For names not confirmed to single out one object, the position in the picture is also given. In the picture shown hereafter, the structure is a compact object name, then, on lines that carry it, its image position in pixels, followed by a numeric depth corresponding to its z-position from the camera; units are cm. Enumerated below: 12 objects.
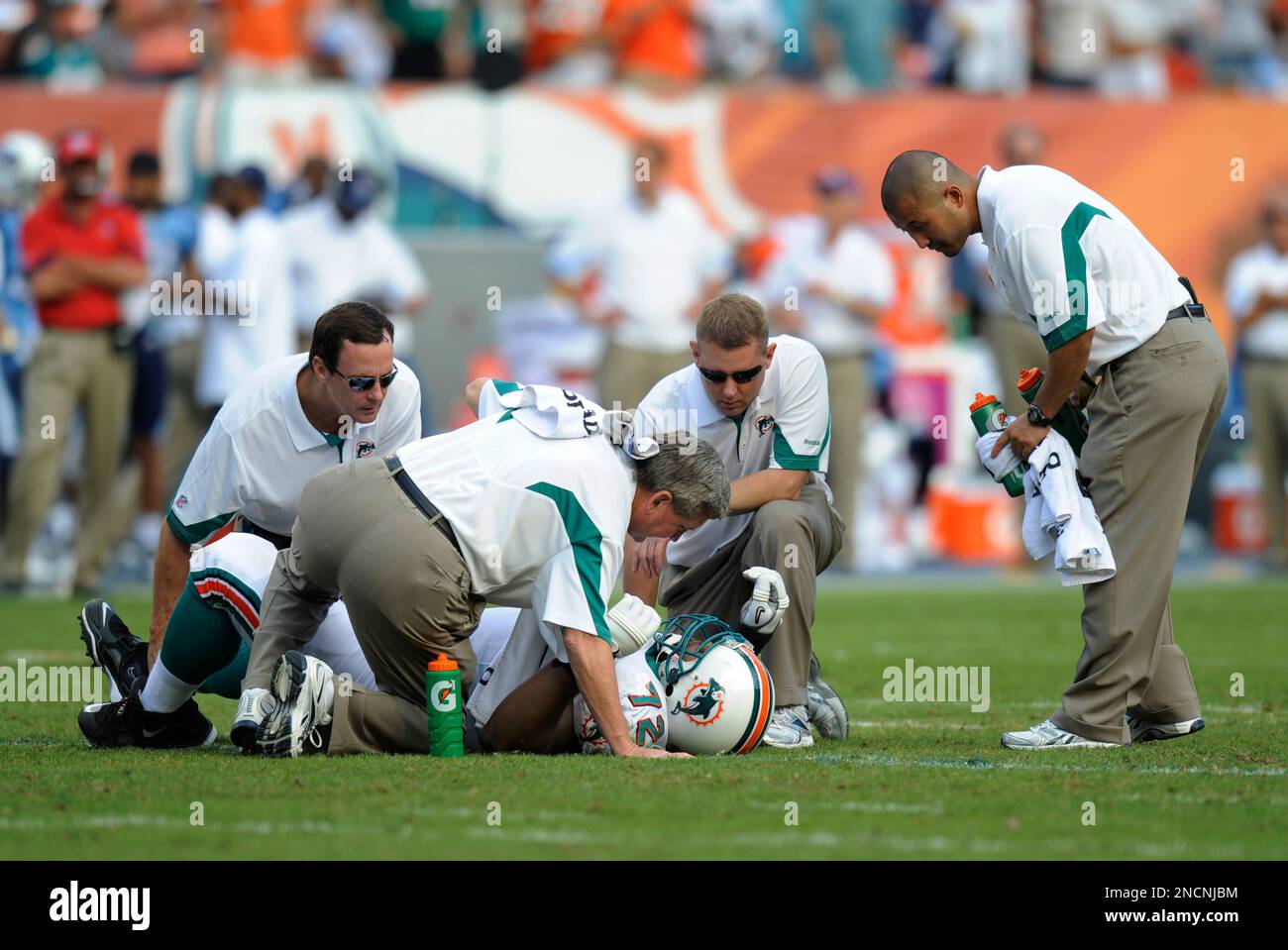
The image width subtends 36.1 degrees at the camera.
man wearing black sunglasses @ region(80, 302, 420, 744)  705
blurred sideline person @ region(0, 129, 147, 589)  1370
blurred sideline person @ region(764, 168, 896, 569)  1520
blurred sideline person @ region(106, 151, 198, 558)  1460
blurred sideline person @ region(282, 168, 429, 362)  1401
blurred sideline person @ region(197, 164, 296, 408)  1376
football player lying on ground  689
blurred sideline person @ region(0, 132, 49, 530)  1429
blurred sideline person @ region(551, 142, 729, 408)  1493
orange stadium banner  1620
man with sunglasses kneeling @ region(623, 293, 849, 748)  746
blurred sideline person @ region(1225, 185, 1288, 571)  1591
